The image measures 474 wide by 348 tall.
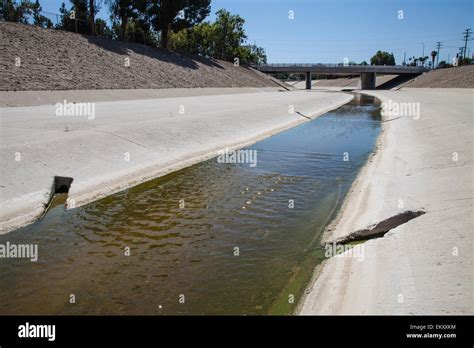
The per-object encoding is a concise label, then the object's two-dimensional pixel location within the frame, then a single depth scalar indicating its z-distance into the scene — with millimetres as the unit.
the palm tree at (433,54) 133250
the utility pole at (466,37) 142875
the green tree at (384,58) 181500
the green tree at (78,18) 63125
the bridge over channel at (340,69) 113562
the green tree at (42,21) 67369
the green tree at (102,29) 80438
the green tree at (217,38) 114375
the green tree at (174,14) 75500
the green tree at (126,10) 71750
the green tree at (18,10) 65000
